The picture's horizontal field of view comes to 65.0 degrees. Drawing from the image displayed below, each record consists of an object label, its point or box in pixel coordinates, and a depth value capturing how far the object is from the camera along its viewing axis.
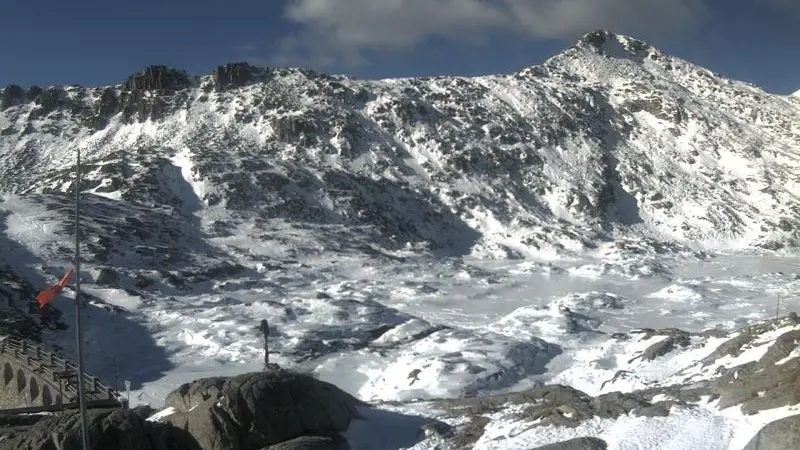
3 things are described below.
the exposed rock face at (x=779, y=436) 12.98
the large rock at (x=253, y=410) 16.22
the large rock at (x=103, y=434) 14.37
